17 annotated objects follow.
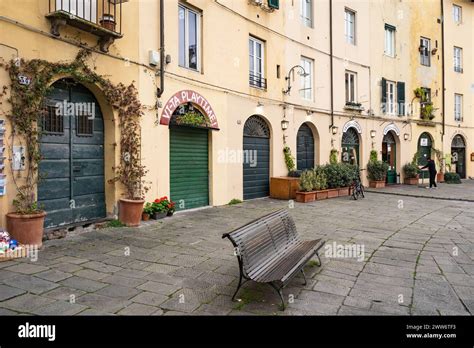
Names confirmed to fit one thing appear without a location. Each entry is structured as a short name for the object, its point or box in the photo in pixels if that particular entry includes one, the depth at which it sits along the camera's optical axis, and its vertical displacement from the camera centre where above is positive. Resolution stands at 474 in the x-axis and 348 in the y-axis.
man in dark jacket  17.59 -0.11
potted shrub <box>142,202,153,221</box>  8.40 -0.97
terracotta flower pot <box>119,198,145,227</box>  7.79 -0.89
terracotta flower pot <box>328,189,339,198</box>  13.23 -0.87
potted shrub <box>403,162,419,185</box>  19.64 -0.28
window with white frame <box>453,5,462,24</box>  22.94 +9.73
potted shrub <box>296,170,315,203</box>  12.15 -0.70
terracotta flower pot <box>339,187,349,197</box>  13.80 -0.84
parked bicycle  13.00 -0.72
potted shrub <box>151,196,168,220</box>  8.53 -0.90
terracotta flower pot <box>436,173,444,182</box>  21.53 -0.49
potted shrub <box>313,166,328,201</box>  12.67 -0.50
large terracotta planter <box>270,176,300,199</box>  12.60 -0.61
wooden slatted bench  3.72 -0.98
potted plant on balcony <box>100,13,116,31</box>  7.48 +3.03
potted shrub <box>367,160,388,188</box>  17.50 -0.19
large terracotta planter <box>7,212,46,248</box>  5.82 -0.90
